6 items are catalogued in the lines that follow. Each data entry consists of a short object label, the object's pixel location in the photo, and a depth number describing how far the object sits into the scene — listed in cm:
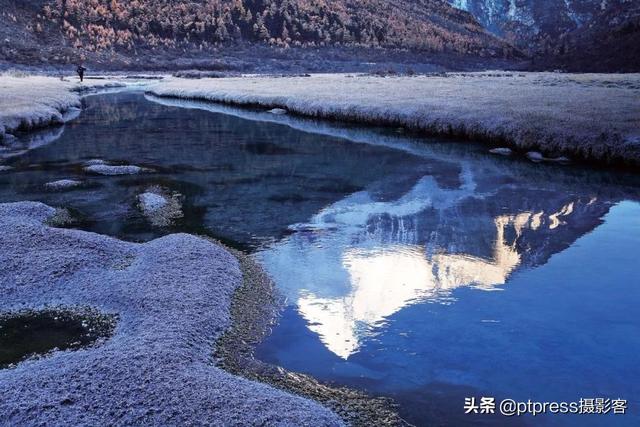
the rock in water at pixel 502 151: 2785
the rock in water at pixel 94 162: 2503
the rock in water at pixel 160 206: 1668
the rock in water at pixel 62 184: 2054
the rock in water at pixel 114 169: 2330
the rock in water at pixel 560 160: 2574
